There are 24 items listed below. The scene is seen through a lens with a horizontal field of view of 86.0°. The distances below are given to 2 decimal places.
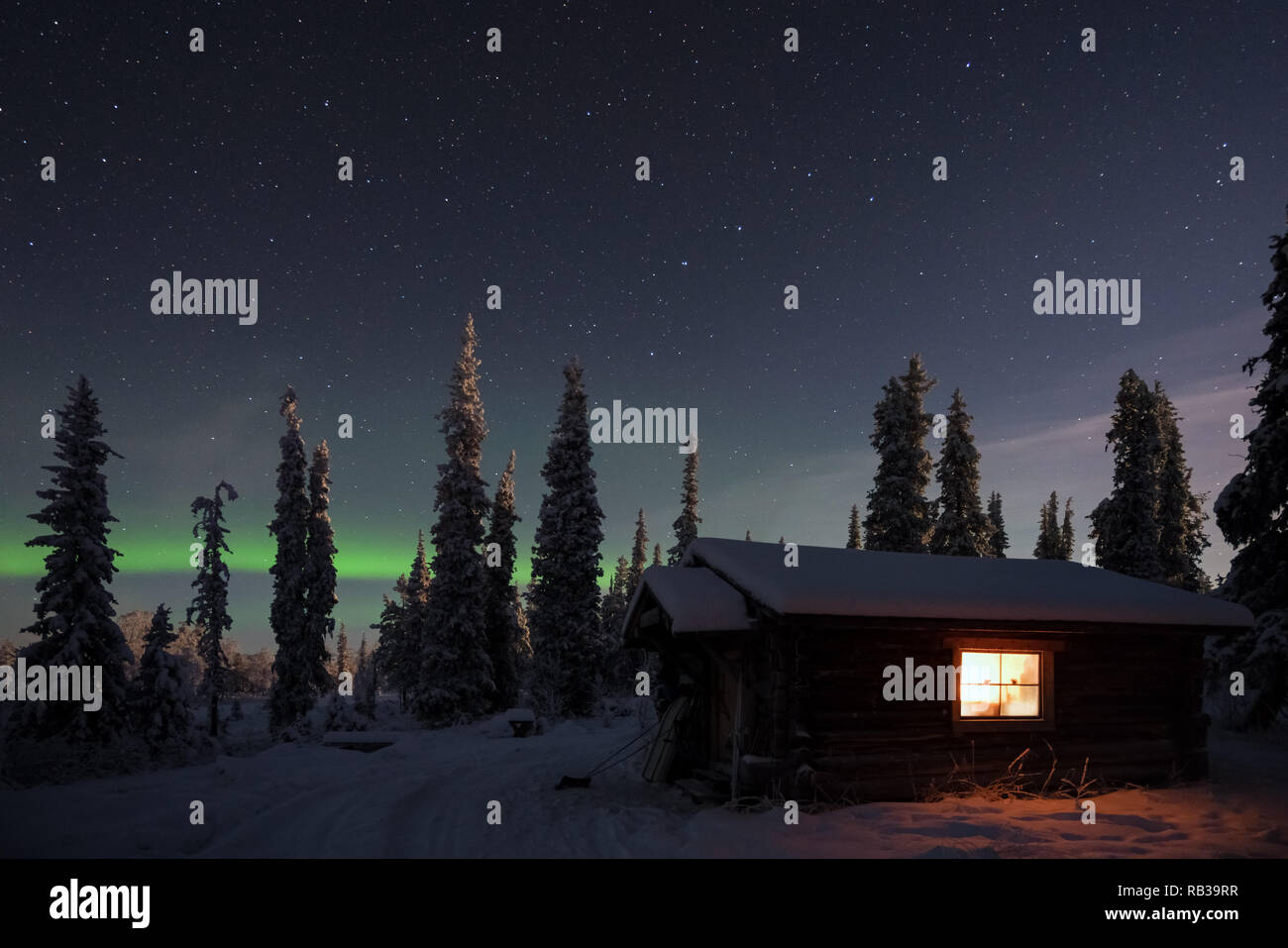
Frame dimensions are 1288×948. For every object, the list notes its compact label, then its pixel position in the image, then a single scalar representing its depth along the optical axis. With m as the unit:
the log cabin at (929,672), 10.60
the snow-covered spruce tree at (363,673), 98.69
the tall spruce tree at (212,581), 33.50
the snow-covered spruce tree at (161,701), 21.25
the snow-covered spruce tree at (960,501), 32.06
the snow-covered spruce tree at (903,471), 31.80
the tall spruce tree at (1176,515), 38.47
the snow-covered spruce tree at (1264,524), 16.36
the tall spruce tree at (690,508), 48.09
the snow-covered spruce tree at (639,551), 67.00
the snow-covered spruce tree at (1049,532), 64.62
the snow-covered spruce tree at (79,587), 20.05
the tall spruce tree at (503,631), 34.01
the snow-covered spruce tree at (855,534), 62.09
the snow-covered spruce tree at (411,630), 44.03
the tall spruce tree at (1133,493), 34.91
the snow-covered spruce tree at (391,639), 48.25
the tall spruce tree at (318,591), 33.62
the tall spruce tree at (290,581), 33.00
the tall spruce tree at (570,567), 30.77
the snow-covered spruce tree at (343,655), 86.50
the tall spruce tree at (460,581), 28.62
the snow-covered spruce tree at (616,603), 56.62
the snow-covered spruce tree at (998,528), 55.81
